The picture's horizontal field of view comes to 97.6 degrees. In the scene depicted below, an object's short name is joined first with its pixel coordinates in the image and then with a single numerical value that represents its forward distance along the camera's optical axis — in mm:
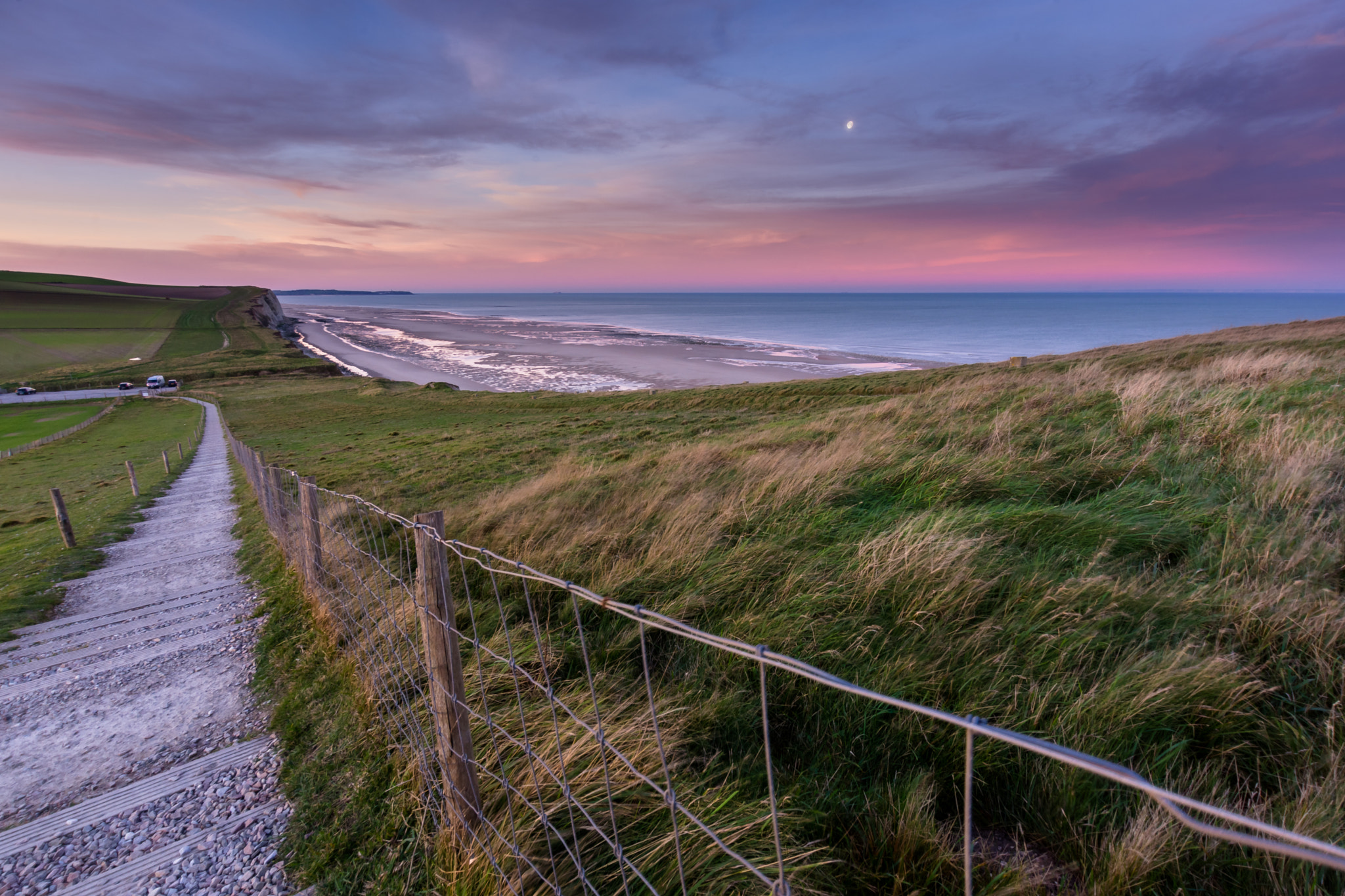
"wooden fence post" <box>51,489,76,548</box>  9688
